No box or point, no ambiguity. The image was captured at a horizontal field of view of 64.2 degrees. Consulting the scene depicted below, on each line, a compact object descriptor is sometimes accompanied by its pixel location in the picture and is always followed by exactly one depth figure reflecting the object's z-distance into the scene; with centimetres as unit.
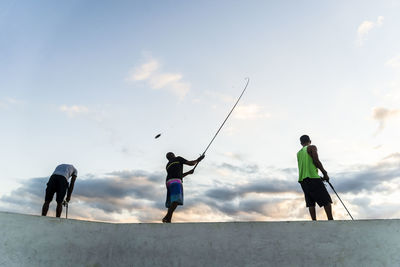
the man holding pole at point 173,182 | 518
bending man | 555
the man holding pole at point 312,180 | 466
